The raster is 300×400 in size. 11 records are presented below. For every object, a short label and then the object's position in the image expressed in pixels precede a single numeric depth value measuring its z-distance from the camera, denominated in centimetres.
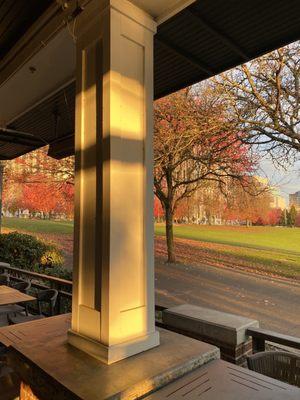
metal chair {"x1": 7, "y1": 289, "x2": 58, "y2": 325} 399
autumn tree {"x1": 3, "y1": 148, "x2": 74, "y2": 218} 1223
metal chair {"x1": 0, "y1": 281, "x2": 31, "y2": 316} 410
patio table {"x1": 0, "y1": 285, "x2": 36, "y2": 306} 383
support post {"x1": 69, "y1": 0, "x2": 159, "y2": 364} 171
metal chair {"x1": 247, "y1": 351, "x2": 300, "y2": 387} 193
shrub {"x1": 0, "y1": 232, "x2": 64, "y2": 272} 808
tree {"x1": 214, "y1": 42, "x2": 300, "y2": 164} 635
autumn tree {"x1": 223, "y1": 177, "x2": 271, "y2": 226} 1091
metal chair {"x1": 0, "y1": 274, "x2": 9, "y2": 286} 570
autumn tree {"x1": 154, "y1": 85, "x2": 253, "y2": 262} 790
